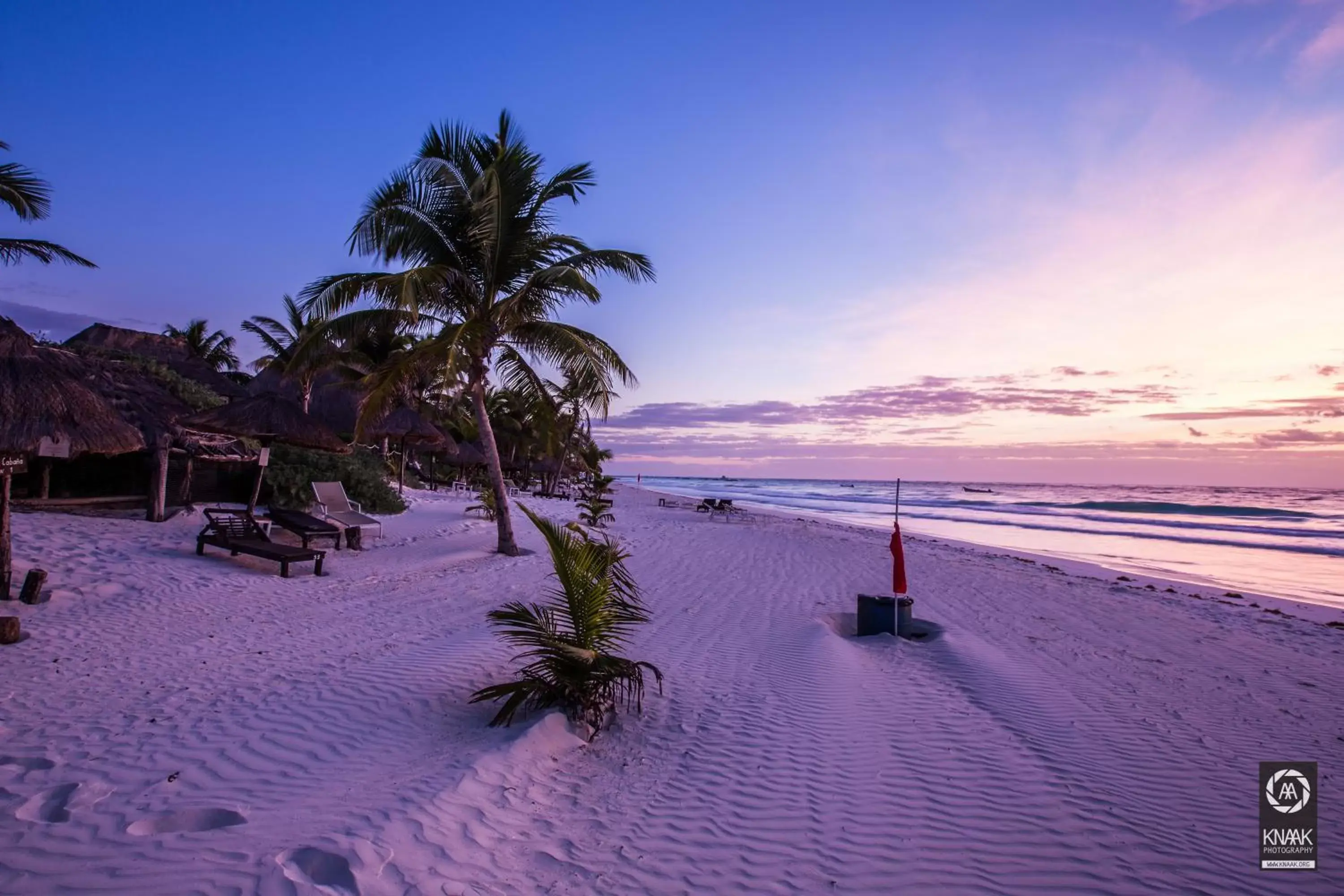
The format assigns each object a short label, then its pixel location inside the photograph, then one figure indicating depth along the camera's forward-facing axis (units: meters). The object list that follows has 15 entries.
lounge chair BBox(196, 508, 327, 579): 9.16
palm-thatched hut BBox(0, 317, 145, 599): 5.94
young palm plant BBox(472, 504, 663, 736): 4.46
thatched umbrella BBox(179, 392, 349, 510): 10.22
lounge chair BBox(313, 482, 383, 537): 11.84
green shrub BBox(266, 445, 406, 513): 14.17
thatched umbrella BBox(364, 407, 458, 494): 17.86
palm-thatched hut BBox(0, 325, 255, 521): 11.35
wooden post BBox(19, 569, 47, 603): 6.70
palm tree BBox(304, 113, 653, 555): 10.30
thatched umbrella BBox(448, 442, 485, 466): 29.59
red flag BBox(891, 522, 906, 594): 7.01
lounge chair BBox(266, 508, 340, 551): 10.20
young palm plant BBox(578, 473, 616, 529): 15.14
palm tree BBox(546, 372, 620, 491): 10.88
